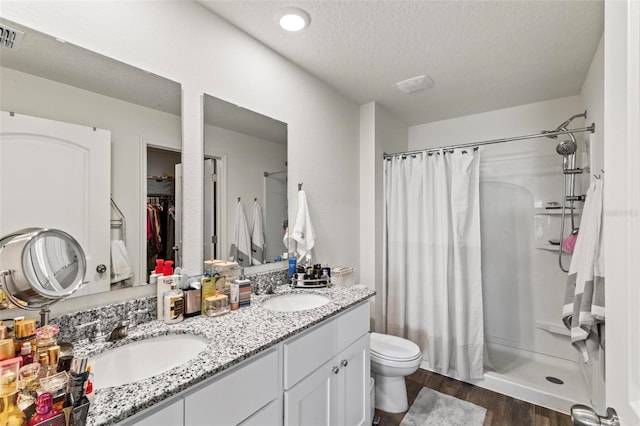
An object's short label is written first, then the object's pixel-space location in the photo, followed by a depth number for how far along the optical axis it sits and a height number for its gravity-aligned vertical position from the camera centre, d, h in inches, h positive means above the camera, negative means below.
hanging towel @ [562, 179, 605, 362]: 58.6 -15.0
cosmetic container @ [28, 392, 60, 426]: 21.9 -14.9
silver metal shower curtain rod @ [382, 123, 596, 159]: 79.0 +21.9
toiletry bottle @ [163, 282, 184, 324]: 48.0 -15.3
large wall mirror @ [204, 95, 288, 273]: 62.3 +7.2
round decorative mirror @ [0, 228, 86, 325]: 34.0 -6.5
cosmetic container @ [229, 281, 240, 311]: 56.1 -15.7
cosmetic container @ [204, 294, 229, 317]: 51.5 -16.3
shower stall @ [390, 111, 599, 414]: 95.2 -17.2
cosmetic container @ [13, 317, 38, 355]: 31.0 -12.6
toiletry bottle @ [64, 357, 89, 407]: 24.3 -14.3
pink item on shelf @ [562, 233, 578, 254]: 90.7 -9.8
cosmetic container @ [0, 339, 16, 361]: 28.5 -13.1
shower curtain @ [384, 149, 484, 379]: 96.9 -15.7
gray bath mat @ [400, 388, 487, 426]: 77.1 -54.7
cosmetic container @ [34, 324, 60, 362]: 30.8 -13.2
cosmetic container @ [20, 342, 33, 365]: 29.9 -14.2
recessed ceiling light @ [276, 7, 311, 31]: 61.1 +41.3
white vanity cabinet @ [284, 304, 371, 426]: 47.7 -29.9
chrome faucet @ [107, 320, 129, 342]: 41.1 -16.6
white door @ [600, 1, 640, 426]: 18.6 +0.4
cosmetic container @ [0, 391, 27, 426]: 21.5 -14.5
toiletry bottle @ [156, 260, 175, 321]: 49.1 -11.9
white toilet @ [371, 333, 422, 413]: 77.5 -41.6
